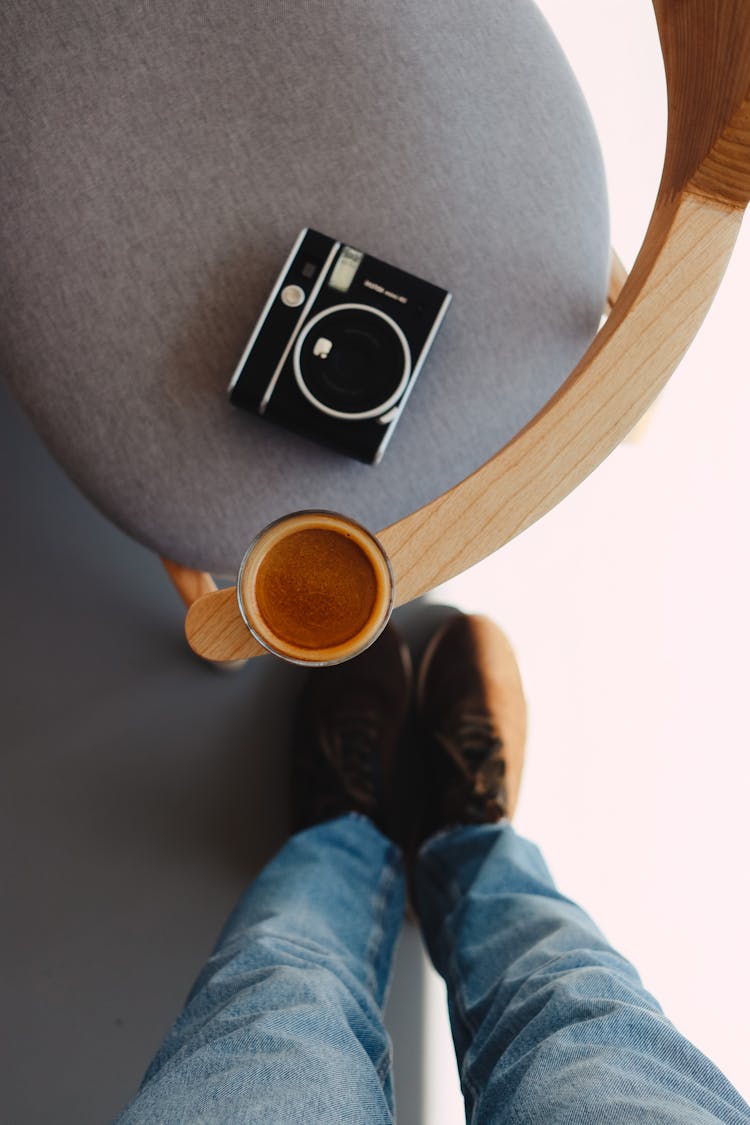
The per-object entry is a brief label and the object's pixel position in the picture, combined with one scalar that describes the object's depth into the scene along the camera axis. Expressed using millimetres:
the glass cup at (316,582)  514
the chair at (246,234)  666
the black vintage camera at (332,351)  652
